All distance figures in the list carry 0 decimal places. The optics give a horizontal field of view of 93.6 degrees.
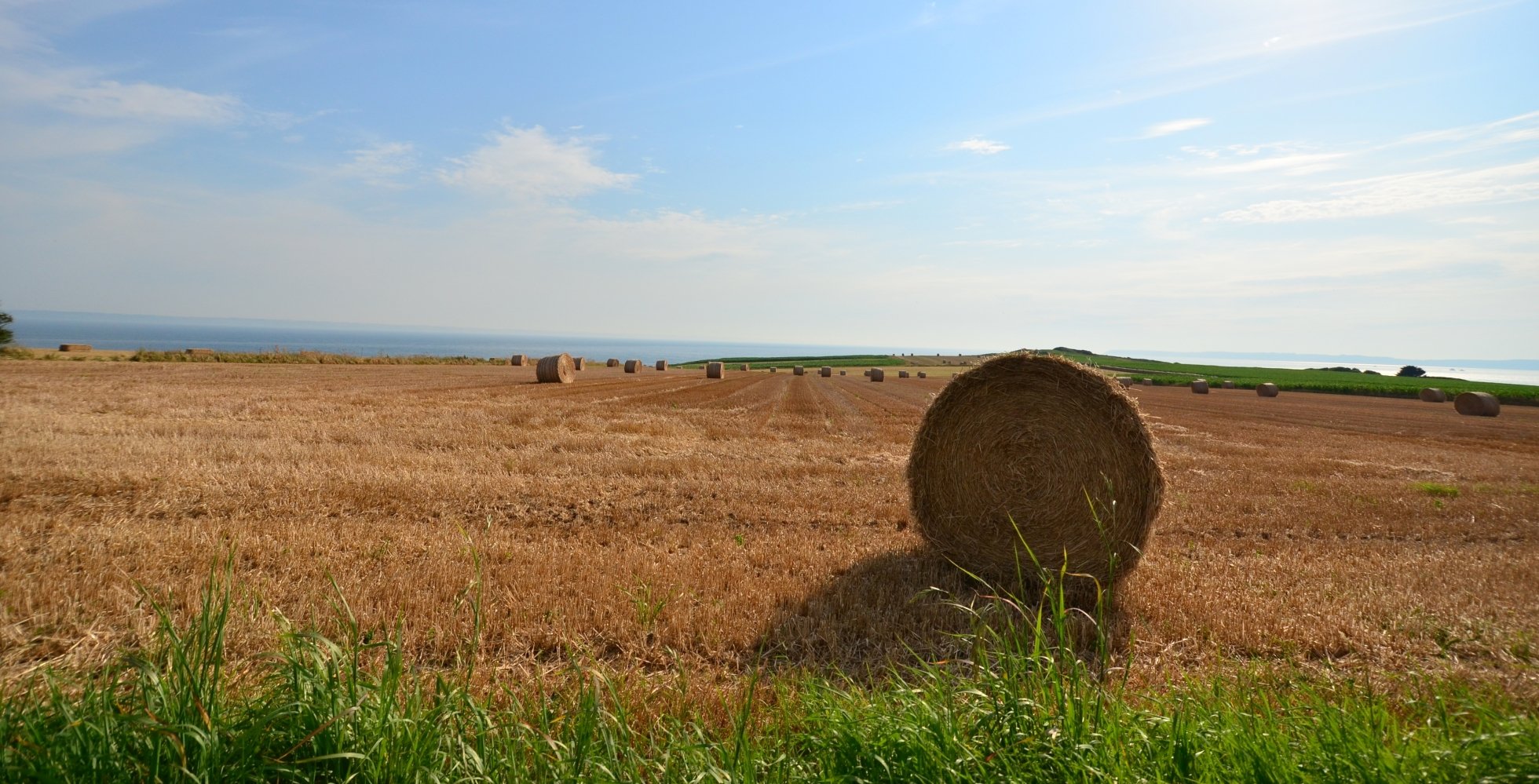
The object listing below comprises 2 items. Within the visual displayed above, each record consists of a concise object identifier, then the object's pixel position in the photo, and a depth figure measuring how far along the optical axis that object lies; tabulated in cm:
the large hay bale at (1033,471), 643
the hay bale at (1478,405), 3184
